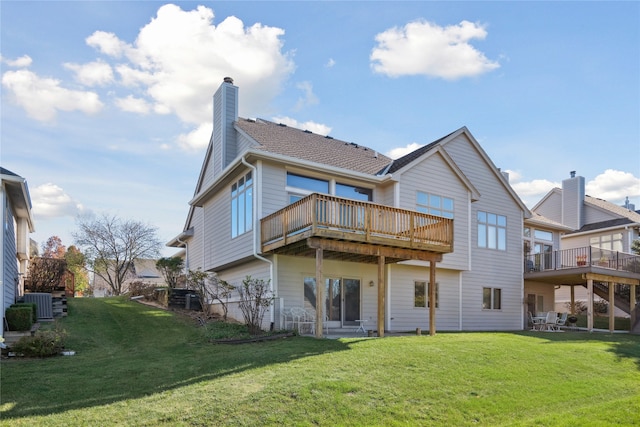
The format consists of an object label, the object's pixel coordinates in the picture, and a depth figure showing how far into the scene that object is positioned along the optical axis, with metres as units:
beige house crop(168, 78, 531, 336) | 13.95
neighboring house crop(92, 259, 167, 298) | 42.12
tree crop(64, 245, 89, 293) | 36.53
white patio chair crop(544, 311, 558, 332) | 20.67
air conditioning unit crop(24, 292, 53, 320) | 14.94
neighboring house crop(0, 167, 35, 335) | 12.03
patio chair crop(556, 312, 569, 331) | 20.82
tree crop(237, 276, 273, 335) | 14.20
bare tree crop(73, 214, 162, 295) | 36.12
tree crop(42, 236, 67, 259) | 50.81
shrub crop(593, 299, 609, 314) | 26.84
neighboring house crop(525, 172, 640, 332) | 21.19
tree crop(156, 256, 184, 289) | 21.23
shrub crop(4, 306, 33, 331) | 11.82
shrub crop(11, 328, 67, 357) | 10.84
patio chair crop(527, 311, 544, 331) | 21.12
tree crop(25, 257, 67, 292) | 19.19
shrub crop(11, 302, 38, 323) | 13.25
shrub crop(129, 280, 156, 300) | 22.55
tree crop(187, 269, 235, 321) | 16.31
